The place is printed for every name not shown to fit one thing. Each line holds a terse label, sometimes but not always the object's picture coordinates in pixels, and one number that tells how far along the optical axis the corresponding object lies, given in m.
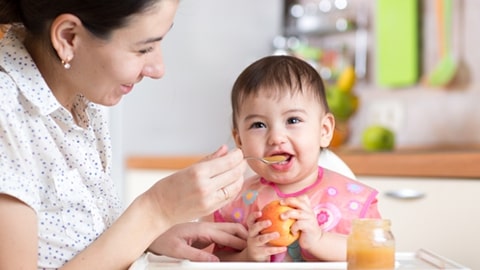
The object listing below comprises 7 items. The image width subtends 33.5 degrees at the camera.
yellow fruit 2.99
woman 1.15
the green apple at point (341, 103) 2.94
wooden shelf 2.08
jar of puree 1.12
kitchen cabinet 2.10
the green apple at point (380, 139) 2.67
